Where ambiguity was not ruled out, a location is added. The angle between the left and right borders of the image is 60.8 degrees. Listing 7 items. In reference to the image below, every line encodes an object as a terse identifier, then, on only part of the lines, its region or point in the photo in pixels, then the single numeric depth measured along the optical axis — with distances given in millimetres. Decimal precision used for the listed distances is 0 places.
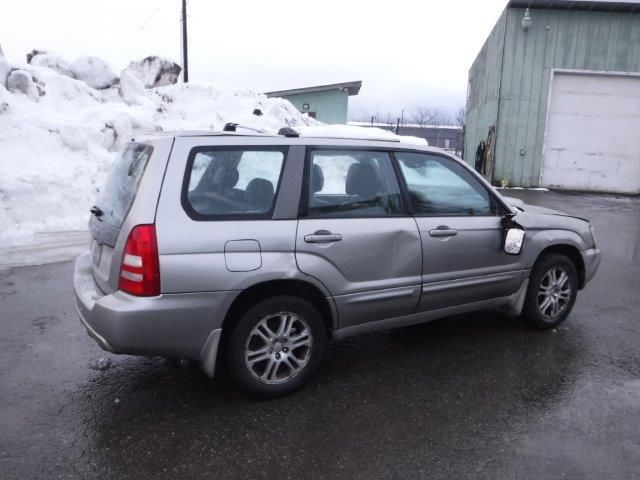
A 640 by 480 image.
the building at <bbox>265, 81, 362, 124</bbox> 30422
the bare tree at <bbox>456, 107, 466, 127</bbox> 70750
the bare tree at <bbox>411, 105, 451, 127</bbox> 79281
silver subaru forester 3127
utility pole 24953
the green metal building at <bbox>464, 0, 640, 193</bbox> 15875
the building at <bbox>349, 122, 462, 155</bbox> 59406
